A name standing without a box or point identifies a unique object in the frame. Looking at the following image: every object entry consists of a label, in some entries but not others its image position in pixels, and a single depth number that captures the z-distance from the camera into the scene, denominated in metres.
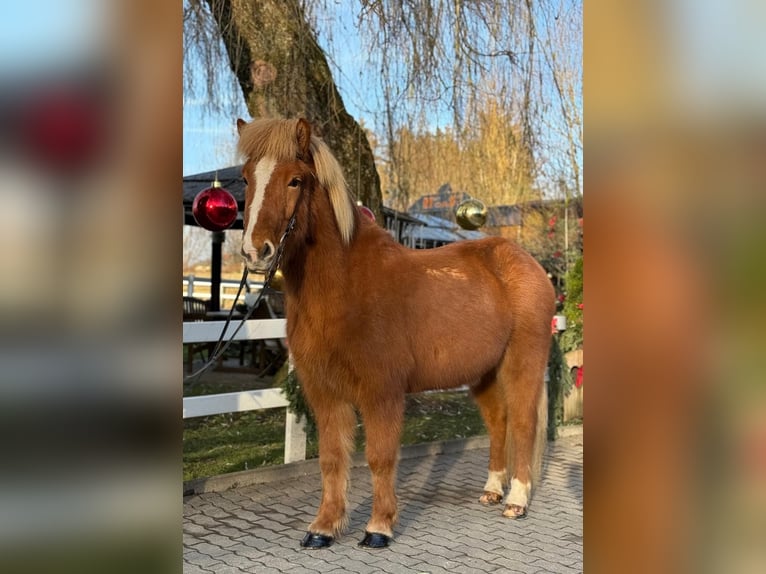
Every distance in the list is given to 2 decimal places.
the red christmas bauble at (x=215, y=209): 4.30
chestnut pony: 3.39
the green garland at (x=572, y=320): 6.93
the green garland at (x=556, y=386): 6.63
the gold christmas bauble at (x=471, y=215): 5.42
